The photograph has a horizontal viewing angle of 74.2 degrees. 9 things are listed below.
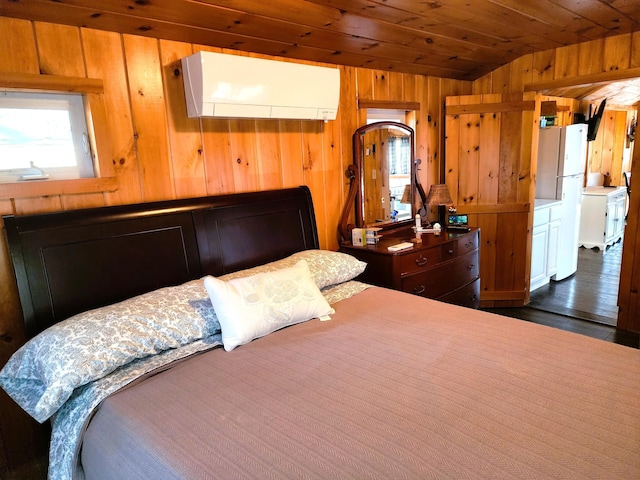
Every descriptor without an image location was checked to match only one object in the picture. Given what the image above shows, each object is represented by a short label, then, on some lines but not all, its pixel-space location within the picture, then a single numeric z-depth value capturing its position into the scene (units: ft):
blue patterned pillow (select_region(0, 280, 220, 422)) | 4.60
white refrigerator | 13.78
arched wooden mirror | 9.91
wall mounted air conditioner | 6.66
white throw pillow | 5.63
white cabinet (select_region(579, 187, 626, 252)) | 18.06
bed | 3.51
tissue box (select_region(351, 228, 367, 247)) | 9.39
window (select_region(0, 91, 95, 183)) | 5.79
